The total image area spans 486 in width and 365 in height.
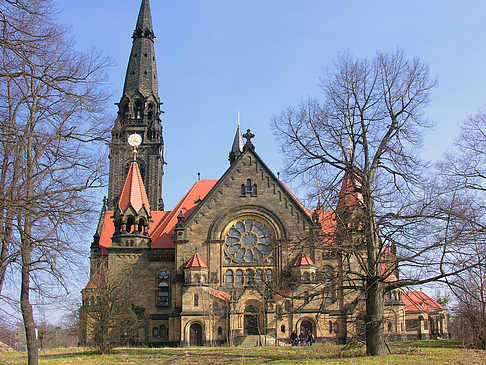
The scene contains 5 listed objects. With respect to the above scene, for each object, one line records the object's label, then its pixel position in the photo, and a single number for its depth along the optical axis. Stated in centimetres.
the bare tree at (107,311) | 2811
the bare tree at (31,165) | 1272
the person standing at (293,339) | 3709
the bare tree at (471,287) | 1793
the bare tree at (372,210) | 1942
